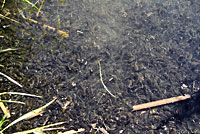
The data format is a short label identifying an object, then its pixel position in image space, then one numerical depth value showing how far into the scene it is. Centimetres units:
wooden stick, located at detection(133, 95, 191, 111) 197
